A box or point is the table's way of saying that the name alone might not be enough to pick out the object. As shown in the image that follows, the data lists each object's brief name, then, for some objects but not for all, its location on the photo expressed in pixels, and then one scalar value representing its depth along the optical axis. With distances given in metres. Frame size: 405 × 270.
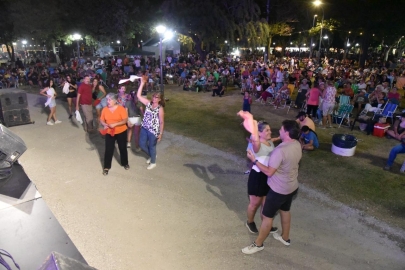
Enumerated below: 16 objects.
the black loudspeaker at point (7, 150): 3.24
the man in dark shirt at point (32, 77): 17.76
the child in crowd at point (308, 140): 7.53
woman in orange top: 5.63
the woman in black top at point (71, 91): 9.80
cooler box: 8.92
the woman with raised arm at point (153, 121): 5.83
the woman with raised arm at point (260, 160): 3.80
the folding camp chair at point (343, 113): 9.83
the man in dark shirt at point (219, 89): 15.39
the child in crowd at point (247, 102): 9.92
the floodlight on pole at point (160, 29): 13.10
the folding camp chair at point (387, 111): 9.63
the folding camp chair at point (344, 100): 10.61
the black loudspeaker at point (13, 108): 9.13
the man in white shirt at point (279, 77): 15.08
